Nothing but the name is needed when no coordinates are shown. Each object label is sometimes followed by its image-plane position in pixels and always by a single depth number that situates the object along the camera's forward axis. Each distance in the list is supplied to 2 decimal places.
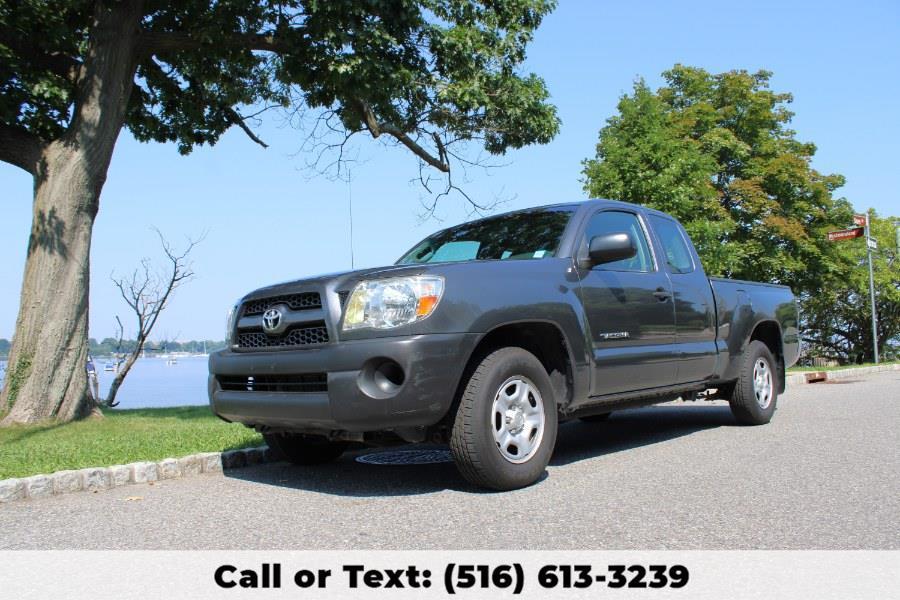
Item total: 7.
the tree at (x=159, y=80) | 8.49
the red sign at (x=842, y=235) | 23.84
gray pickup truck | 4.20
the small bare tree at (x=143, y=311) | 15.99
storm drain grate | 5.88
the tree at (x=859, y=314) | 41.03
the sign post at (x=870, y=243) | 24.21
